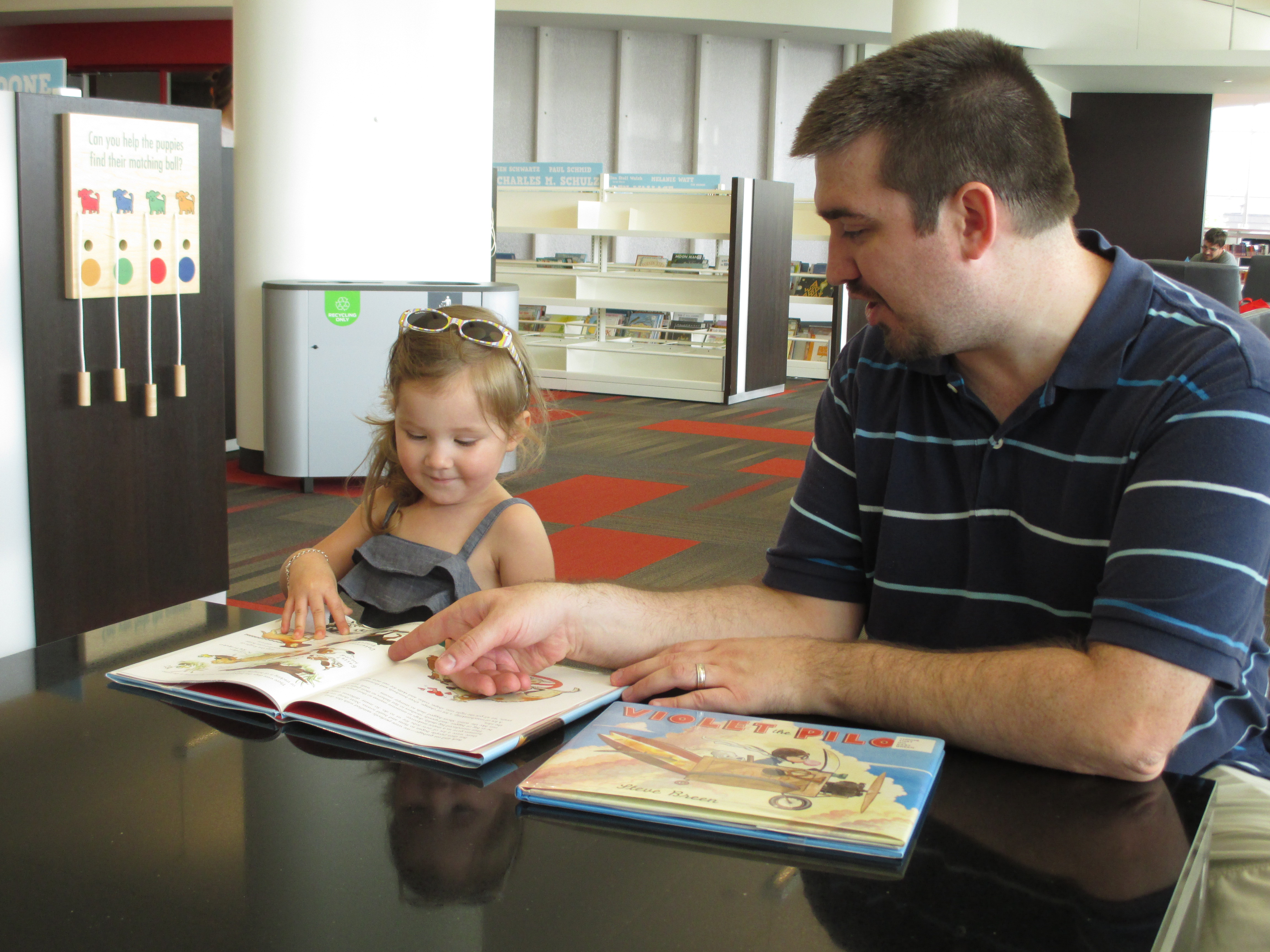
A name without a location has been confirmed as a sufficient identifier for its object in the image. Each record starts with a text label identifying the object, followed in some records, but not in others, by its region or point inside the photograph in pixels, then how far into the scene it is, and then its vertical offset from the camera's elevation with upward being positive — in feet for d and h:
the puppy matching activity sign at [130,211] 7.20 +0.59
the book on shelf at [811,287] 30.89 +0.83
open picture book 2.70 -1.02
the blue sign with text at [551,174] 27.84 +3.39
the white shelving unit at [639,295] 25.36 +0.43
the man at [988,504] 2.94 -0.55
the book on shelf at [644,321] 27.45 -0.21
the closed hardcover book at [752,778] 2.24 -1.00
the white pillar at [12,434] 6.84 -0.85
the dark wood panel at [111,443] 7.06 -0.99
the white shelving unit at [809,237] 29.14 +2.00
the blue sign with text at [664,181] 26.66 +3.15
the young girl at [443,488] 4.87 -0.82
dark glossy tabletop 1.89 -1.04
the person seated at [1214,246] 34.35 +2.52
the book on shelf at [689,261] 26.50 +1.25
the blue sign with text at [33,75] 9.95 +2.13
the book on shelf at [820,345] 30.86 -0.76
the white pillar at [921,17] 29.07 +7.83
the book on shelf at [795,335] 31.53 -0.53
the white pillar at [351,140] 14.97 +2.24
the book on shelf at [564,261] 28.07 +1.23
